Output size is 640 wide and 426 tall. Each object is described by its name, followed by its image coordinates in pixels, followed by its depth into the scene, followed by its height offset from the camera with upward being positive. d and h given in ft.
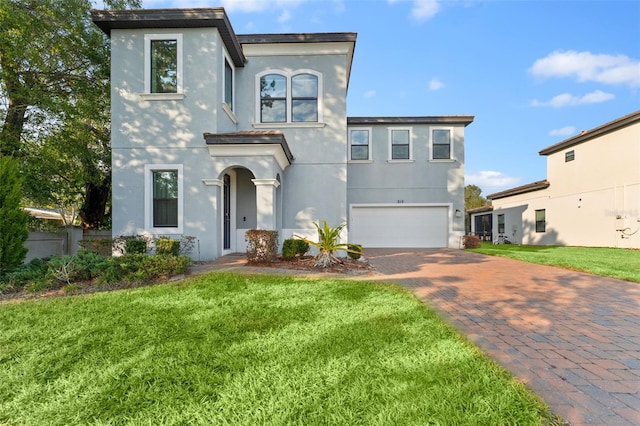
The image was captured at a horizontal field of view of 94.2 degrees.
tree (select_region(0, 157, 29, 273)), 19.80 +0.07
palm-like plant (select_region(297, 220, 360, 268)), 24.64 -2.43
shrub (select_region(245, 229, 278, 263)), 24.95 -2.17
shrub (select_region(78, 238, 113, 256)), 27.20 -2.31
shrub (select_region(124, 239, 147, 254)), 25.53 -2.26
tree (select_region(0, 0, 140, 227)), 28.43 +13.02
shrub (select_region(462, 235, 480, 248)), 46.44 -3.40
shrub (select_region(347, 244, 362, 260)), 28.55 -2.97
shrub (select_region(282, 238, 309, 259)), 27.04 -2.56
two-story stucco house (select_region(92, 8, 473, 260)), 27.55 +8.70
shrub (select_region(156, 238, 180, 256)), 24.94 -2.20
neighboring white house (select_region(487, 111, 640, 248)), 44.24 +4.55
